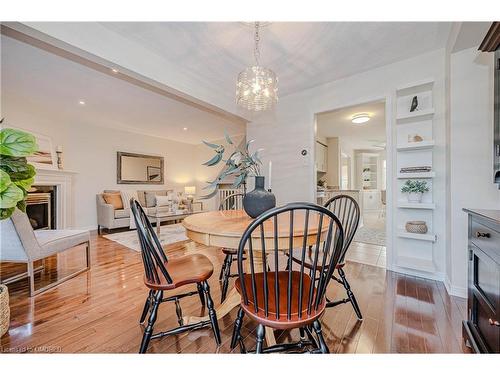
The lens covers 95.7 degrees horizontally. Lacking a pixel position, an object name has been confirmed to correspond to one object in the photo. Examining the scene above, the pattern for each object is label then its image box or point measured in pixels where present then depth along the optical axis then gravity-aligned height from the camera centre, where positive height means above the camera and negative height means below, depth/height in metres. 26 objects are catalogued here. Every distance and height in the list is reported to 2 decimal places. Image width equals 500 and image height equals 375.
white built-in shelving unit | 2.41 +0.24
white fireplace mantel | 3.91 -0.04
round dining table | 1.19 -0.25
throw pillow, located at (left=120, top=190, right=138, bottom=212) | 5.14 -0.17
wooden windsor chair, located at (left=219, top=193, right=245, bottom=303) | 1.90 -0.75
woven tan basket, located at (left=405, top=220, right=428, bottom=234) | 2.43 -0.45
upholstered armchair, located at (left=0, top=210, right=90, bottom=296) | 1.93 -0.51
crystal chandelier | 2.15 +0.98
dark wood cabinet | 1.01 -0.50
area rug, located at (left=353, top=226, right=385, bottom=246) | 3.90 -0.95
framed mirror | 5.61 +0.50
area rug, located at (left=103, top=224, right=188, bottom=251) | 3.80 -0.93
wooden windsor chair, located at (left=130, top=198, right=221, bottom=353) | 1.26 -0.55
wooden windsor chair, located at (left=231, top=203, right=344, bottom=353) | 0.96 -0.55
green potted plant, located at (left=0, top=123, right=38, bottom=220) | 1.29 +0.17
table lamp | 6.82 -0.12
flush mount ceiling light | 4.39 +1.35
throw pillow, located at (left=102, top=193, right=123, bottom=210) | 4.95 -0.27
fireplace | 3.77 -0.32
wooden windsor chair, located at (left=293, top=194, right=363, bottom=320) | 1.57 -0.55
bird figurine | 2.53 +0.92
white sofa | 4.74 -0.59
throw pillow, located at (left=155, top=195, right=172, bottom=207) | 5.64 -0.34
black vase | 1.55 -0.09
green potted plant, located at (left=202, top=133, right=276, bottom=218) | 1.55 +0.05
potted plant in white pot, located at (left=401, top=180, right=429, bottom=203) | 2.47 -0.05
